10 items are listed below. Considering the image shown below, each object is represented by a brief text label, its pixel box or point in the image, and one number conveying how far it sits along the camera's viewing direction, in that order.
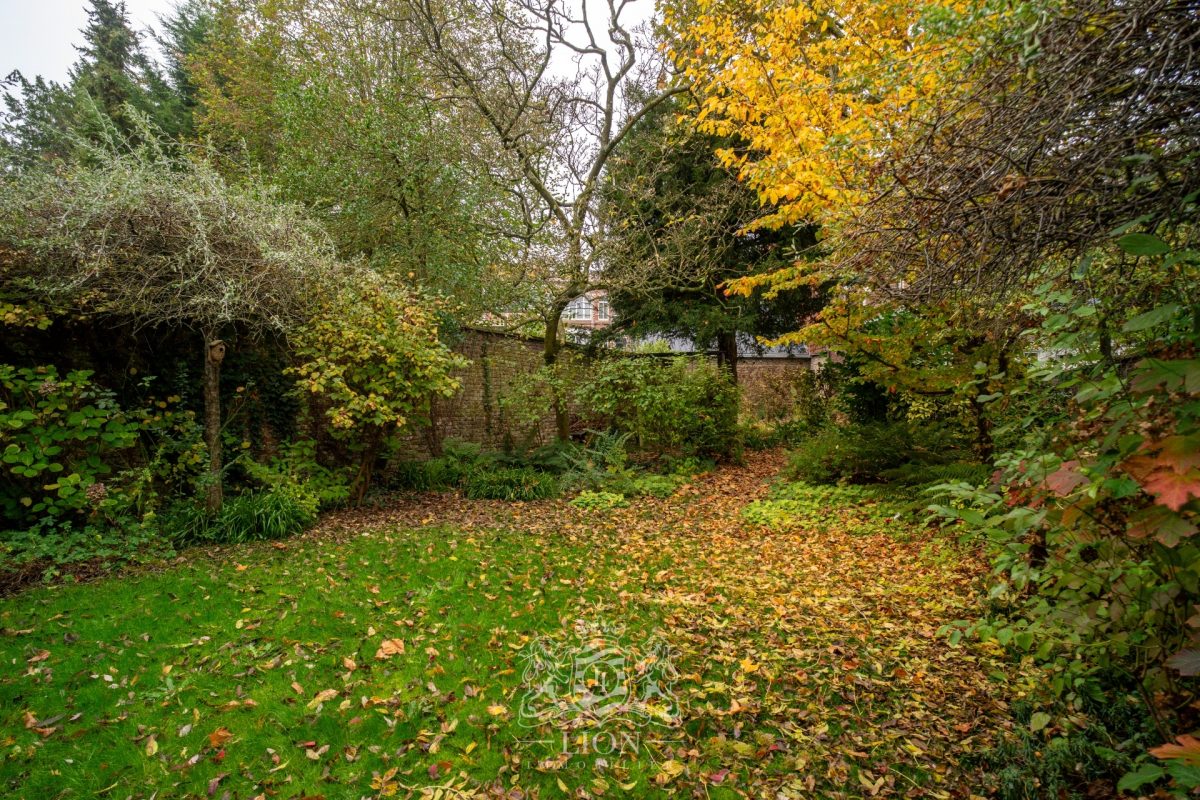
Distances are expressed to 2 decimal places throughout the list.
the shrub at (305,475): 5.56
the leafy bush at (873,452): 6.21
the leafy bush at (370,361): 5.69
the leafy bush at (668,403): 8.42
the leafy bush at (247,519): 4.87
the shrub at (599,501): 6.63
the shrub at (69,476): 4.05
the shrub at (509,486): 7.02
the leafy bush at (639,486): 7.25
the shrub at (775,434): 10.57
